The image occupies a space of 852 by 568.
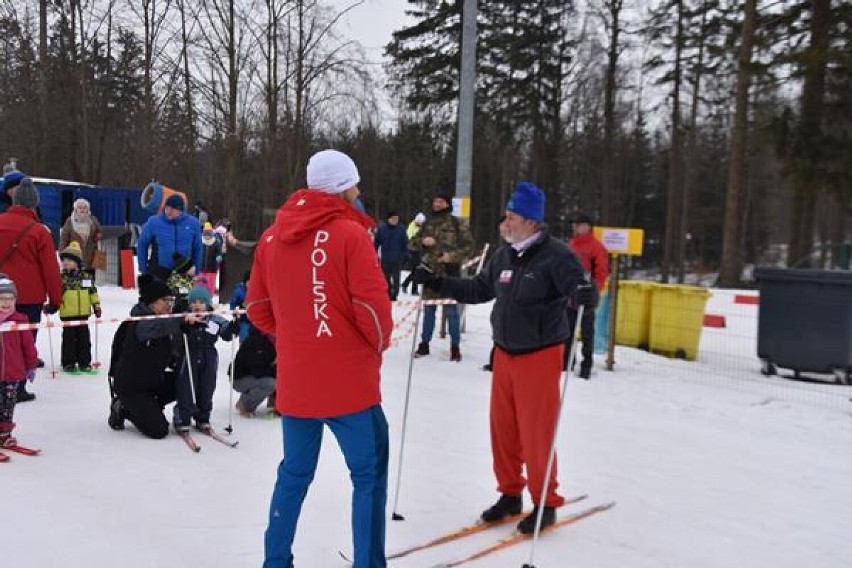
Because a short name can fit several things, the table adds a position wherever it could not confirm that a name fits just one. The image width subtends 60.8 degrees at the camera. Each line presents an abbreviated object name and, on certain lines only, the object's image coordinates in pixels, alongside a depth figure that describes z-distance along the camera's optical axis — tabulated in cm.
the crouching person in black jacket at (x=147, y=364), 543
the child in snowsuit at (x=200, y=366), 558
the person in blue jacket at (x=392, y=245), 1429
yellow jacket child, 749
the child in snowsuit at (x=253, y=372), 621
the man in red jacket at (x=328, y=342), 294
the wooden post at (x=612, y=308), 911
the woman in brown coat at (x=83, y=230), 879
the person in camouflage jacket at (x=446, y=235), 879
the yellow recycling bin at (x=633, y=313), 1055
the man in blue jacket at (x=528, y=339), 402
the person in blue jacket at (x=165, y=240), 716
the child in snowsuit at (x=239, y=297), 778
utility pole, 1043
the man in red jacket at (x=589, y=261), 859
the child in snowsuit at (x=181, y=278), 699
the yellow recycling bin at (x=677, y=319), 1001
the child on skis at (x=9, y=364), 494
